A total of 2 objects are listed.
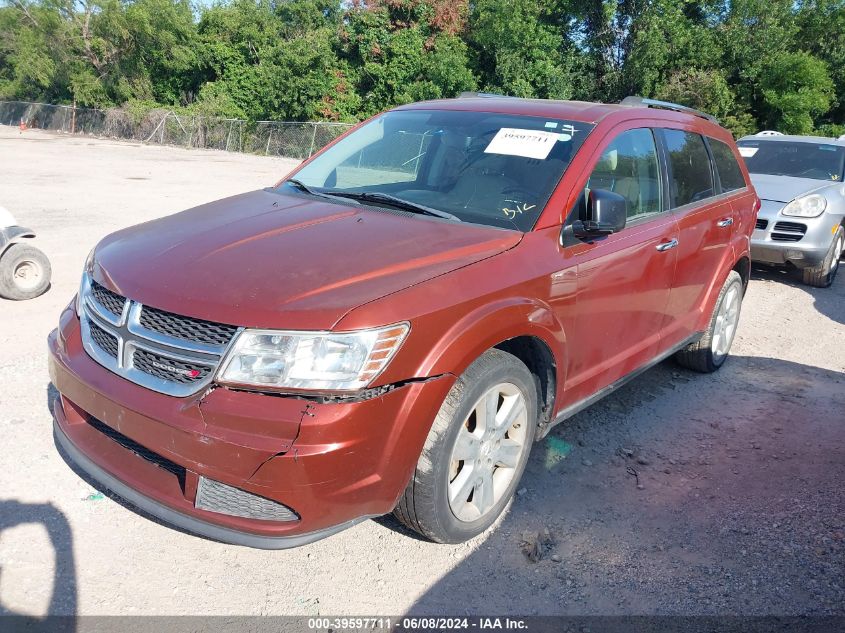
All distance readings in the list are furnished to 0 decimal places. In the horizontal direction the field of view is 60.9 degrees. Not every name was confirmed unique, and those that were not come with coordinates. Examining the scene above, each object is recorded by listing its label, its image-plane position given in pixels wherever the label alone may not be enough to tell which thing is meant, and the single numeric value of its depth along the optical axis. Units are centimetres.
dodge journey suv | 247
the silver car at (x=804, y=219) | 850
